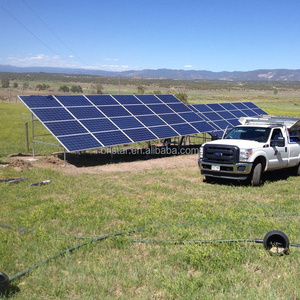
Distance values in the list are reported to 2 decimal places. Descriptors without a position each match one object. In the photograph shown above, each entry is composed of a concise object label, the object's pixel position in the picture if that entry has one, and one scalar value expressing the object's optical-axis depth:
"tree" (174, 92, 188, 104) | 47.91
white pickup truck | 12.26
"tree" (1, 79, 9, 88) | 120.91
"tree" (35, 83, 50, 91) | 101.70
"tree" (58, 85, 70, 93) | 98.64
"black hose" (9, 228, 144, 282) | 5.88
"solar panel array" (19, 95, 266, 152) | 16.94
